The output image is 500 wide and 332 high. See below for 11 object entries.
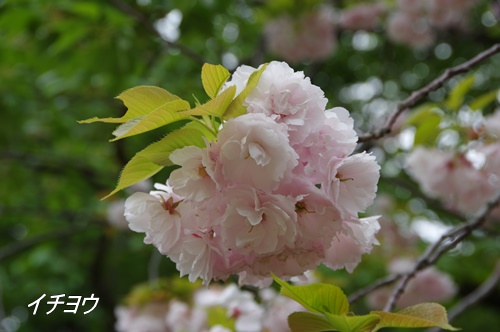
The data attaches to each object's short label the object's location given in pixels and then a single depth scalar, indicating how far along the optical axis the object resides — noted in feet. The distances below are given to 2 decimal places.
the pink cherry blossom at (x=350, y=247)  2.33
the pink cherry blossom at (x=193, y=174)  2.17
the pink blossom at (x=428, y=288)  10.07
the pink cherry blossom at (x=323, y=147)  2.19
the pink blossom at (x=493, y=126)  3.57
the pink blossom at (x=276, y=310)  4.00
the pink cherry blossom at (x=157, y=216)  2.25
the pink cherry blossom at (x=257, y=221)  2.15
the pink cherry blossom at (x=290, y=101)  2.18
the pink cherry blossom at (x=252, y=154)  2.11
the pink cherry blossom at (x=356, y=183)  2.21
